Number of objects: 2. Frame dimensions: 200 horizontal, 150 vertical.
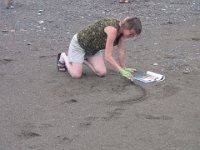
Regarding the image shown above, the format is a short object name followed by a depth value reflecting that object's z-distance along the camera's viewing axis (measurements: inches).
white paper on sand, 345.8
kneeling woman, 327.1
